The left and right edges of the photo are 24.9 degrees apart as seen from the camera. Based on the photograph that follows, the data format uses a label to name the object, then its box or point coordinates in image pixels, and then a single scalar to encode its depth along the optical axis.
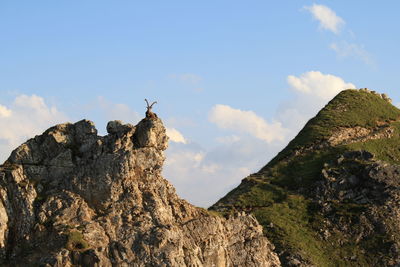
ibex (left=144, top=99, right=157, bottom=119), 96.38
